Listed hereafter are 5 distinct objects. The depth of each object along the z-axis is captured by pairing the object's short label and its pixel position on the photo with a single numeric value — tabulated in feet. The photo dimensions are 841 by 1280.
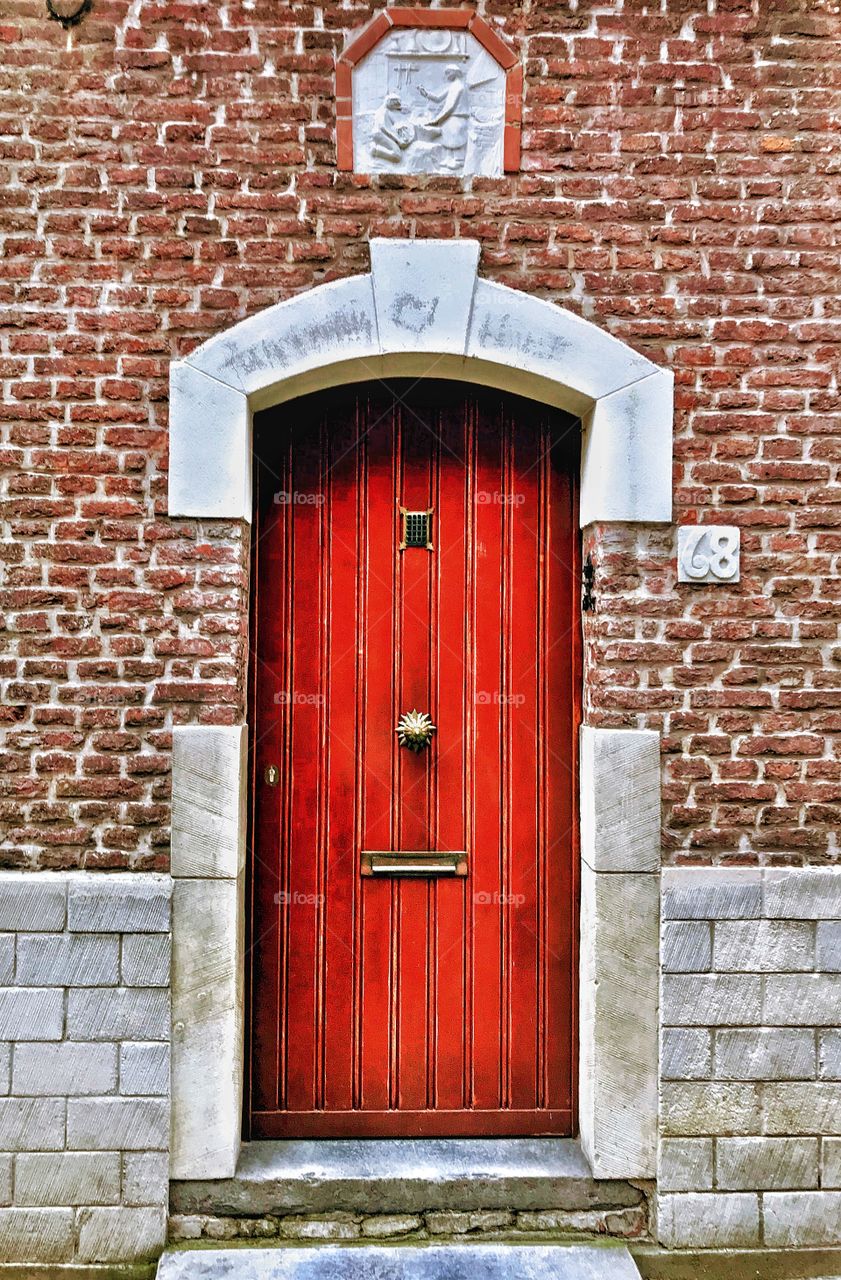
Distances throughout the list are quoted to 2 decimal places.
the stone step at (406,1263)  9.16
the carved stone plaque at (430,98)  9.83
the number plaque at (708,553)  9.98
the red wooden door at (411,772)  10.49
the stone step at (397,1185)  9.69
